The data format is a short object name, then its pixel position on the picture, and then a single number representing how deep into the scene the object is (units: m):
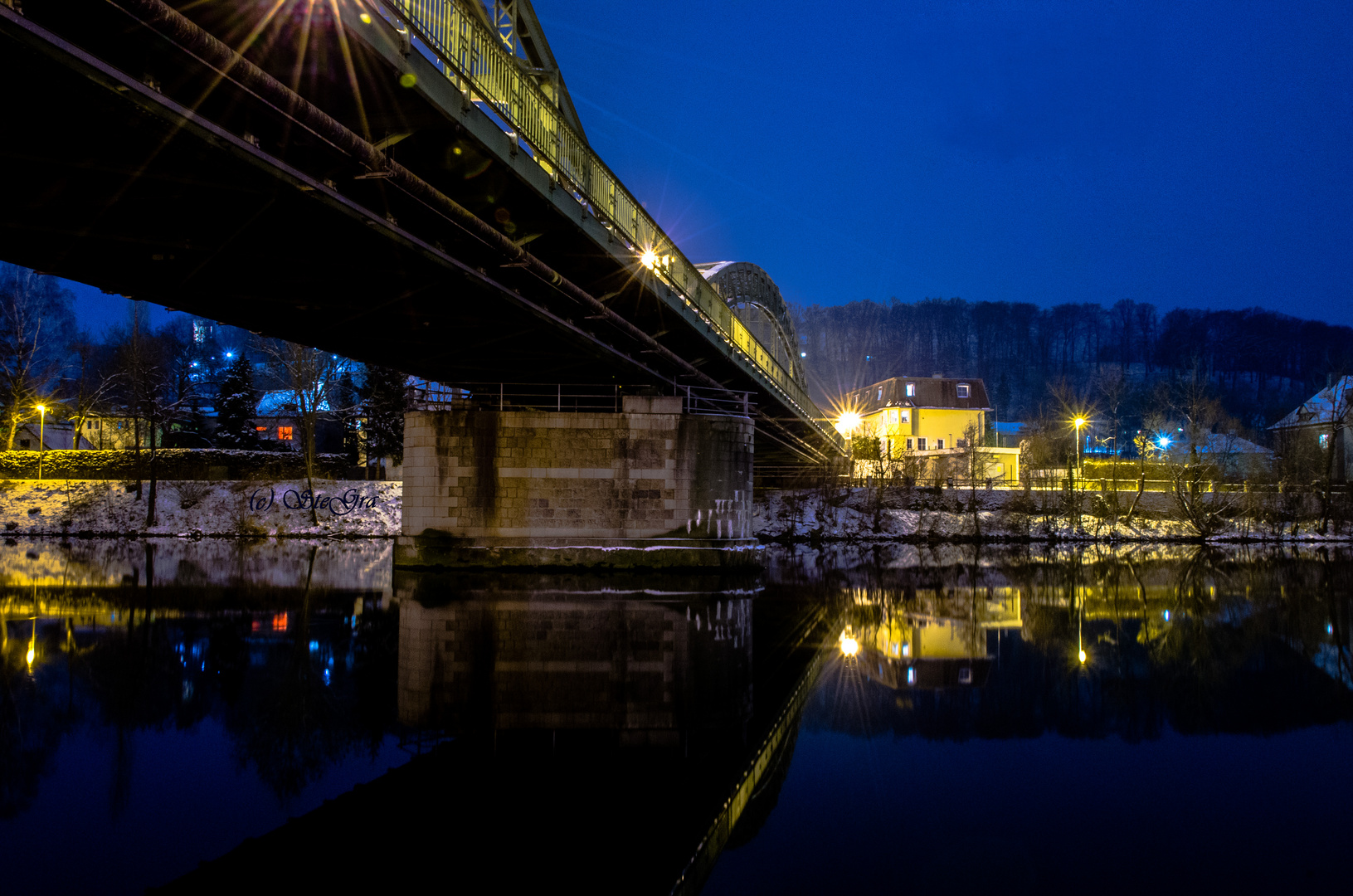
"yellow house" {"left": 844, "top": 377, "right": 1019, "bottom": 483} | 79.50
